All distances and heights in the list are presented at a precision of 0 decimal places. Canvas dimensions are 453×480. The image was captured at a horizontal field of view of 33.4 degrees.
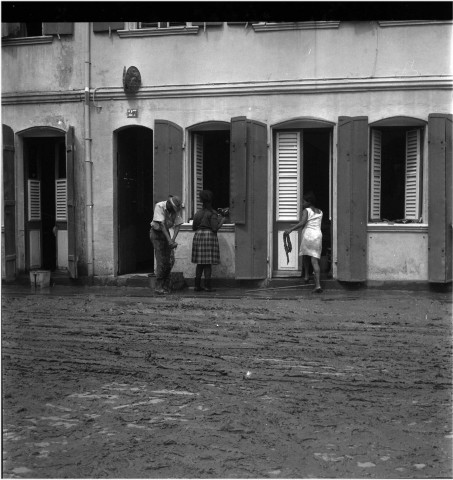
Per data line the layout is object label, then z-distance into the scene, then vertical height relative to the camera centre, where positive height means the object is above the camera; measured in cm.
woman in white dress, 1283 -51
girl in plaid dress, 1352 -66
